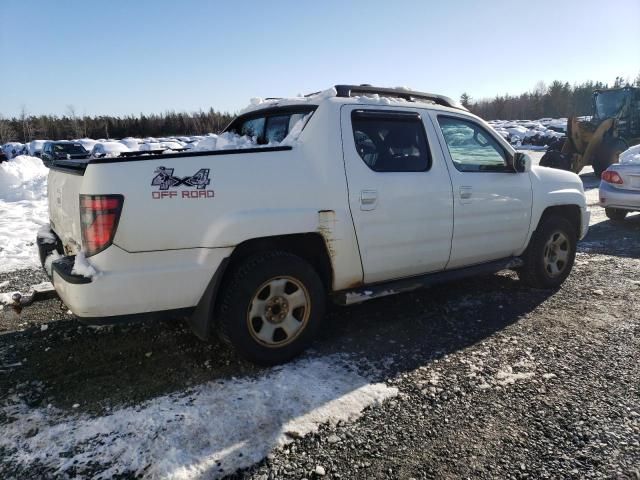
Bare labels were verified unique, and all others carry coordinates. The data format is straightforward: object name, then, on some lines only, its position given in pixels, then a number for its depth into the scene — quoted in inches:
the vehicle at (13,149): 1034.7
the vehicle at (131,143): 1042.2
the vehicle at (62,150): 756.6
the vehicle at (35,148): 1031.6
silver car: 326.6
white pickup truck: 113.8
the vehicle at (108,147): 860.6
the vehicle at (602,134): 596.4
